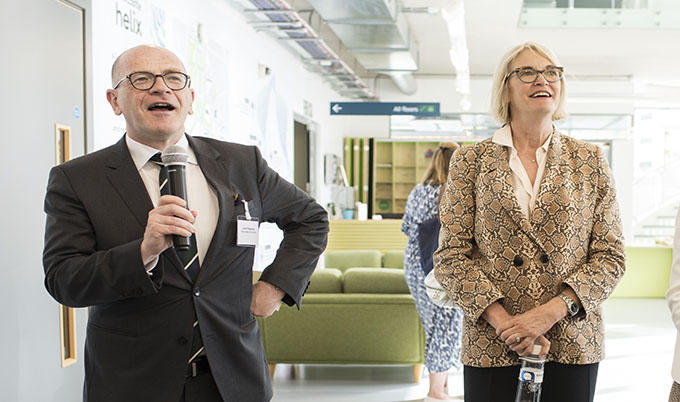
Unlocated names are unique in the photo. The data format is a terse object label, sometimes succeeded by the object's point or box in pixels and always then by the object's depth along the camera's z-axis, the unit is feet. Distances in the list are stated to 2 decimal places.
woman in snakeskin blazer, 6.20
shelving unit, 52.08
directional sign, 35.29
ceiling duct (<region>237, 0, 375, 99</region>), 22.85
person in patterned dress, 15.25
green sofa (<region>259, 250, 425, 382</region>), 17.56
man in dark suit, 4.83
